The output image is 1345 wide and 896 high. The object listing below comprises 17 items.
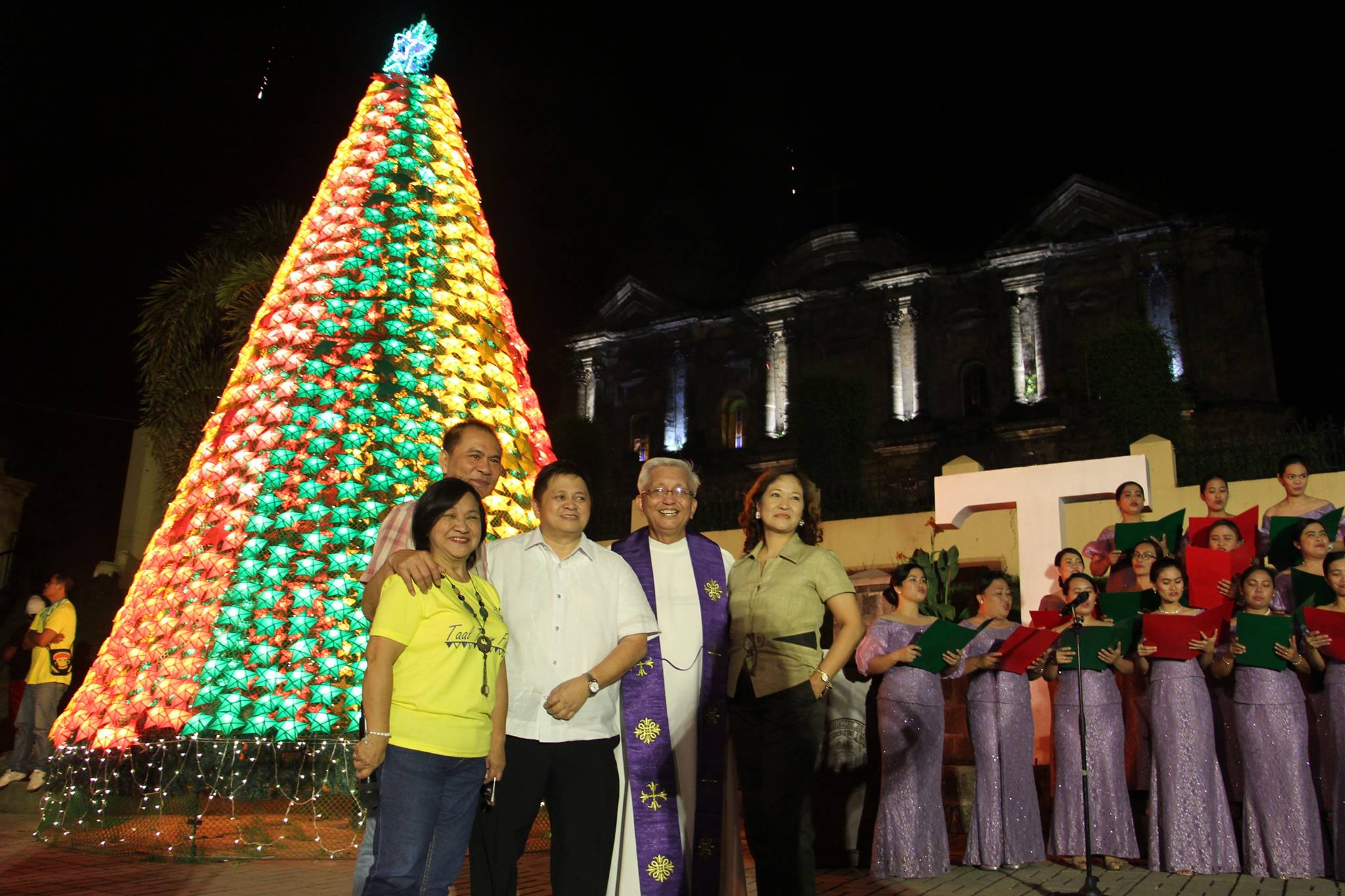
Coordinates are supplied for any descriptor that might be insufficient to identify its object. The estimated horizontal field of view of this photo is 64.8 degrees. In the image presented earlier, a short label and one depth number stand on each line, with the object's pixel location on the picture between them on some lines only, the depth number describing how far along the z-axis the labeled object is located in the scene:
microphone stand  4.51
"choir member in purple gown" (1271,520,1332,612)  5.91
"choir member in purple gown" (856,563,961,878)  5.50
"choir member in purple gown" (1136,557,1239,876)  5.48
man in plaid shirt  3.23
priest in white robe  3.91
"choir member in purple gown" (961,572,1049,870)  5.70
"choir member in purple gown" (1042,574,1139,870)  5.70
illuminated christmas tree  5.99
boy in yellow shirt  8.66
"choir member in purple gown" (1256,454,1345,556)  6.91
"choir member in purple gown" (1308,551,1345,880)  5.26
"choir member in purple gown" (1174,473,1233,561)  7.27
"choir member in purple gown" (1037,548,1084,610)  6.86
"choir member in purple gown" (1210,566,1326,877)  5.33
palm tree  11.44
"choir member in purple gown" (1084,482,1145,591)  7.38
